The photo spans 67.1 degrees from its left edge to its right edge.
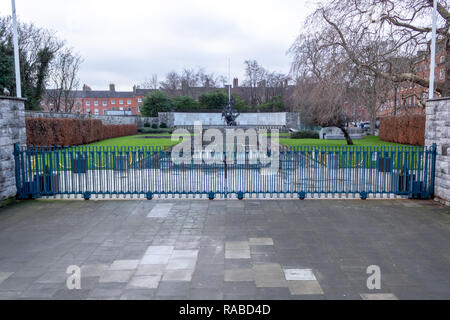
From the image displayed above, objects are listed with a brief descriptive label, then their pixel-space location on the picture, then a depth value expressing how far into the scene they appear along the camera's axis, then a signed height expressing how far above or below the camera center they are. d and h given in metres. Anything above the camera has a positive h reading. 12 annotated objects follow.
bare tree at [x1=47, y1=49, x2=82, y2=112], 40.78 +6.41
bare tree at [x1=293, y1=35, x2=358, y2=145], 16.64 +2.44
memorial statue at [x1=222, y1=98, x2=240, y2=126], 45.16 +1.32
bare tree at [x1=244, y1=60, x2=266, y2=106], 71.21 +10.66
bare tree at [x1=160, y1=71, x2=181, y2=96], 80.94 +10.28
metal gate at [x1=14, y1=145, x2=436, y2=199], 9.98 -1.89
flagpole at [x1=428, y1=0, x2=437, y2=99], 9.82 +1.94
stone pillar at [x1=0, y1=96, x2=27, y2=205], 9.45 -0.32
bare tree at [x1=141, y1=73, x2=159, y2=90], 81.50 +9.91
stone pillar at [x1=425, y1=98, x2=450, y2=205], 9.27 -0.43
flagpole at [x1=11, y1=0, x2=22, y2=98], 9.68 +2.31
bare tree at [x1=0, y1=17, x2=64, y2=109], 31.08 +6.54
